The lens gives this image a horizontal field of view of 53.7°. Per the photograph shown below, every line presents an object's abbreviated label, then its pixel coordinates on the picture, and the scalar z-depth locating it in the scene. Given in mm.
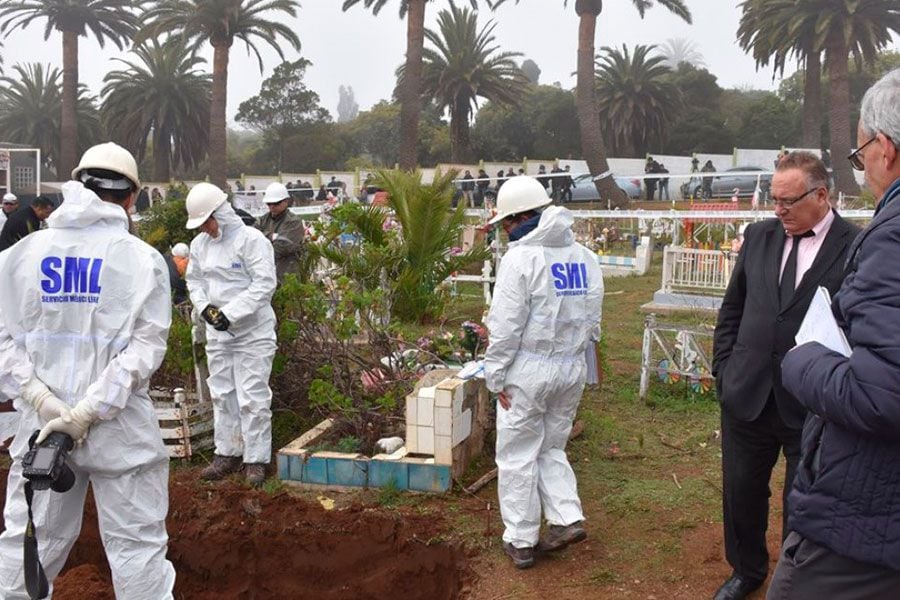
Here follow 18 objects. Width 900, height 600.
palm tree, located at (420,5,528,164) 38500
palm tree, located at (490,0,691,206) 27500
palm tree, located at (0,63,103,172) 44094
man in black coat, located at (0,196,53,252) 9219
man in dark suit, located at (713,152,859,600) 3678
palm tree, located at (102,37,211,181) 38125
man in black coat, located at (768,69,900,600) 2059
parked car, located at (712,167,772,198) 29156
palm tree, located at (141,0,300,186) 29469
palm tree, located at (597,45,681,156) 41688
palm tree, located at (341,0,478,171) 27422
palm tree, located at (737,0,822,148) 32094
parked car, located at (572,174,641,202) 32031
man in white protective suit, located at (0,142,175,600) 3457
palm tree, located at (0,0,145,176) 34469
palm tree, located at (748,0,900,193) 29141
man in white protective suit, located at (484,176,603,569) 4535
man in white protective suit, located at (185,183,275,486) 5824
